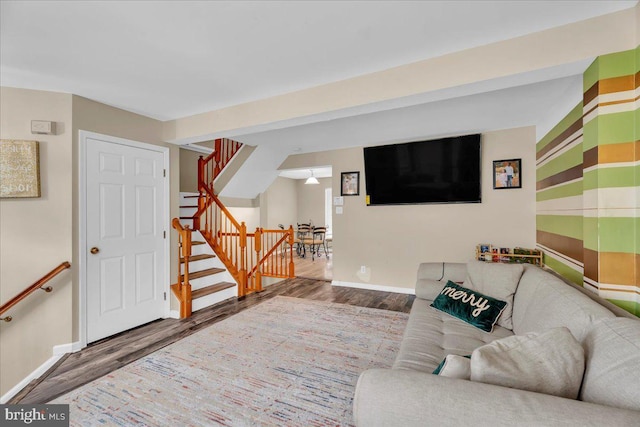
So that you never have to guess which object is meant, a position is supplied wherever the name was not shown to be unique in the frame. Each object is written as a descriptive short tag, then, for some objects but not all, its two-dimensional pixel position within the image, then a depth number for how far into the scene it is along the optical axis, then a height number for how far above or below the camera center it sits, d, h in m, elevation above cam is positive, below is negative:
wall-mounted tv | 3.94 +0.59
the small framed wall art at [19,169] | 2.42 +0.38
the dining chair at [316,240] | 7.35 -0.76
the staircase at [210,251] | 3.61 -0.62
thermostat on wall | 2.53 +0.77
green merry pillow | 2.06 -0.74
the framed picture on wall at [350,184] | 4.76 +0.48
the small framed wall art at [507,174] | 3.74 +0.51
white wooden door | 2.87 -0.28
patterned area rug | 1.75 -1.25
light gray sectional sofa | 0.80 -0.57
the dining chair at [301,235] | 7.89 -0.68
